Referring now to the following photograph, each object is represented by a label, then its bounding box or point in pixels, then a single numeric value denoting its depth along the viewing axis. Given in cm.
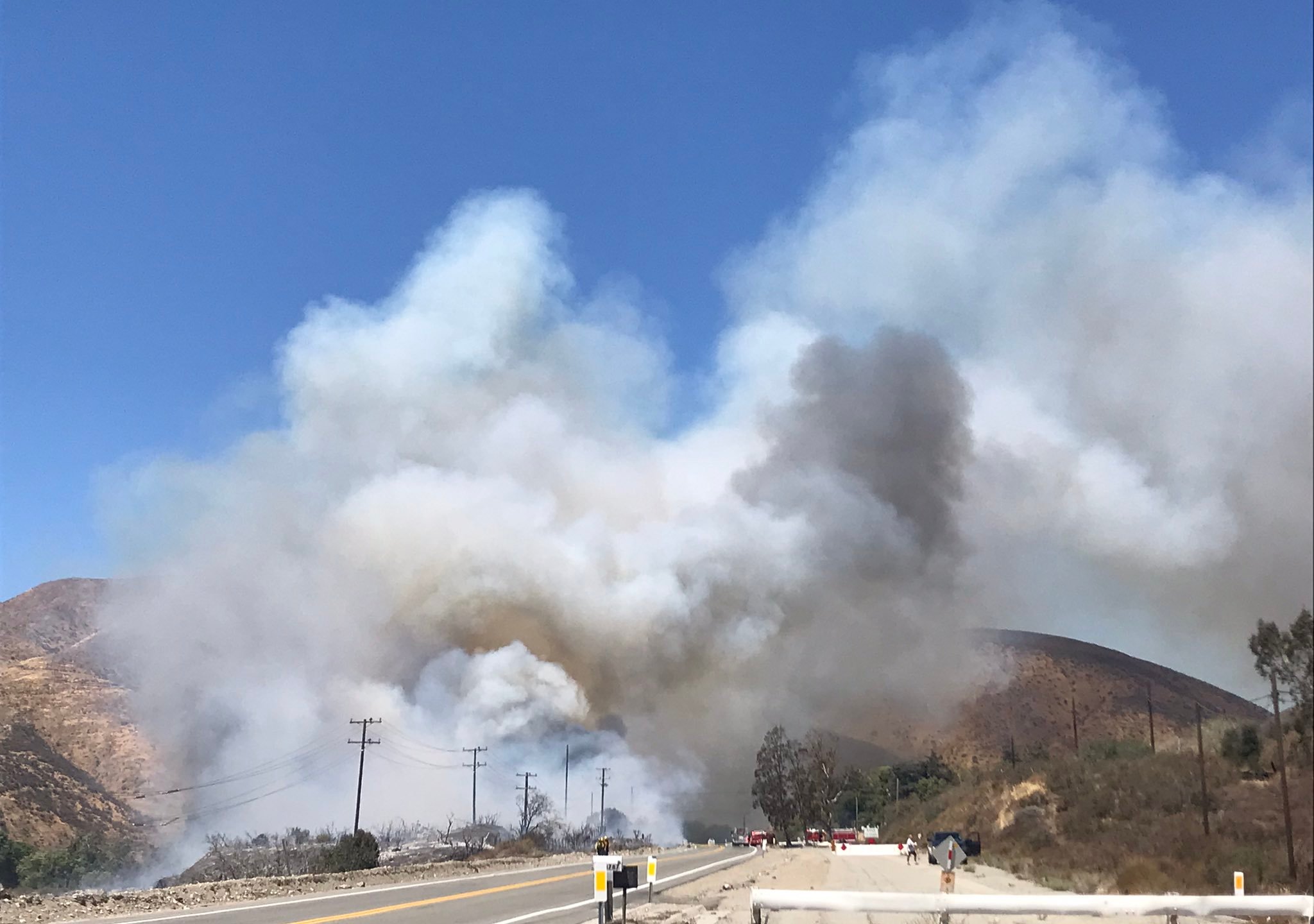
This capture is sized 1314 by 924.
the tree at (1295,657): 6000
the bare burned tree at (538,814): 11038
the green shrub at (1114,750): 8219
